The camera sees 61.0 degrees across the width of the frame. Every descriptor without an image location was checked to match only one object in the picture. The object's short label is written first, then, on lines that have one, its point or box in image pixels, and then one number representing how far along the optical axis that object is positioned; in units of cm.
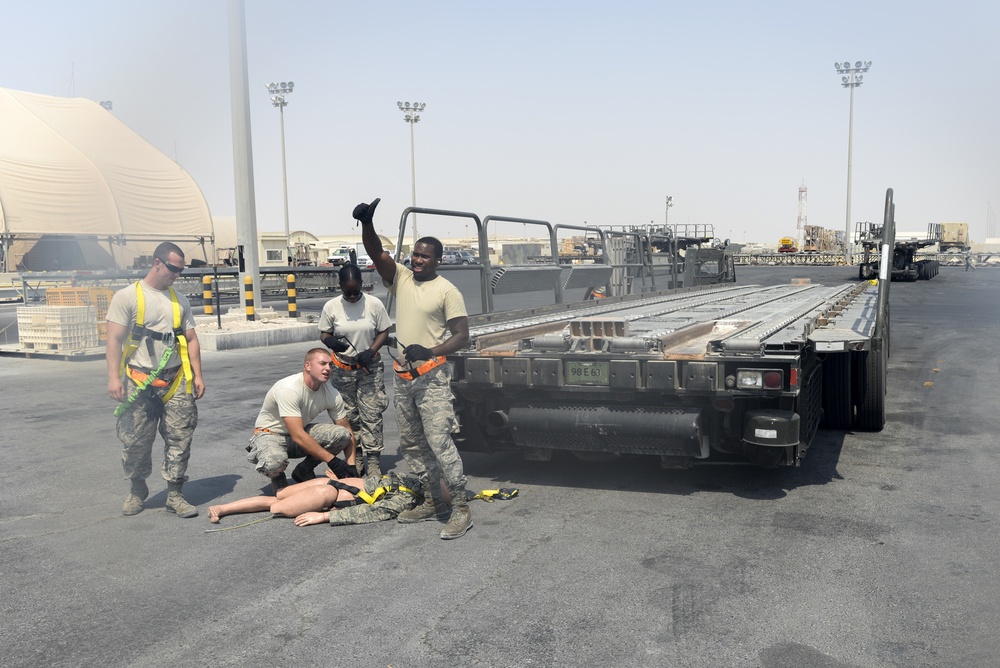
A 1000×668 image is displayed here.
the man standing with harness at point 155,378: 559
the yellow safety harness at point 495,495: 590
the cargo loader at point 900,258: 3762
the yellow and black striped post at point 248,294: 1816
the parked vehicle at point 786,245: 7956
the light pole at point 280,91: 6656
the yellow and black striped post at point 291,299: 1914
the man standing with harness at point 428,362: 518
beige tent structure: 5434
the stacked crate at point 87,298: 1550
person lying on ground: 547
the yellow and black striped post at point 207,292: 2396
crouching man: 595
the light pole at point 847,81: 6200
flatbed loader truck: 543
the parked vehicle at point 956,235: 5538
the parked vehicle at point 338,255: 4569
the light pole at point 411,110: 6531
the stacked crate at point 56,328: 1466
